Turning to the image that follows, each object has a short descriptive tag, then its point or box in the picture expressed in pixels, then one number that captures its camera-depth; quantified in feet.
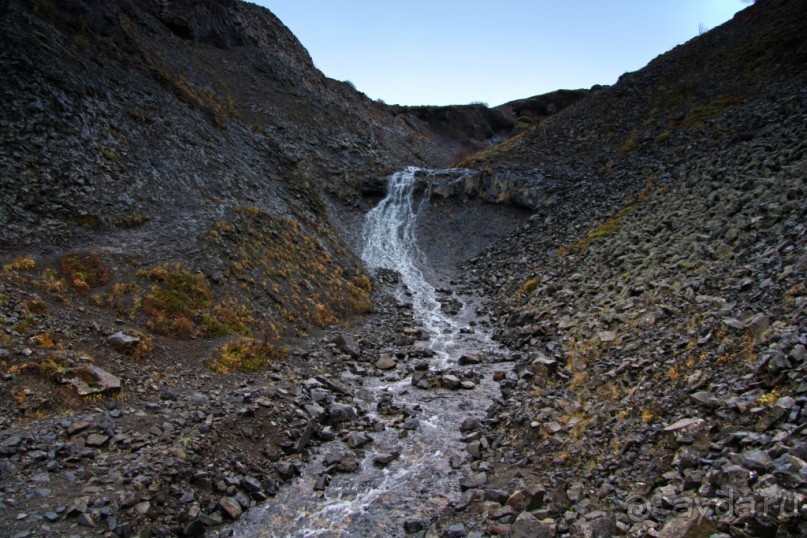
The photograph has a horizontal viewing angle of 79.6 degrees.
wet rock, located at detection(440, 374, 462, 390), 62.64
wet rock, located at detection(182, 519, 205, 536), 34.27
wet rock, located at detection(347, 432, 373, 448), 47.98
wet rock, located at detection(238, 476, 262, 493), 39.63
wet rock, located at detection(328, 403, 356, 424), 52.29
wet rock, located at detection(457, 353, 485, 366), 71.51
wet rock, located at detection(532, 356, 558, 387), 55.88
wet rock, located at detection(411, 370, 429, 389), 63.42
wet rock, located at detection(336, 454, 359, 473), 44.01
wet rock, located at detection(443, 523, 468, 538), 33.65
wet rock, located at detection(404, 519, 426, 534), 35.96
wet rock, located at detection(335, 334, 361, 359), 72.13
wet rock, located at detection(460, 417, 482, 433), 50.34
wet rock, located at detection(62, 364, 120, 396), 42.96
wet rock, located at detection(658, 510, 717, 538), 23.43
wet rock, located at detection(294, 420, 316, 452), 46.12
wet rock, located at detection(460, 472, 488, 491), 39.91
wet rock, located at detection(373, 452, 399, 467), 45.09
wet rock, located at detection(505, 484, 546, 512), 34.32
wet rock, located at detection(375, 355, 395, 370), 69.89
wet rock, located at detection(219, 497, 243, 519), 36.86
